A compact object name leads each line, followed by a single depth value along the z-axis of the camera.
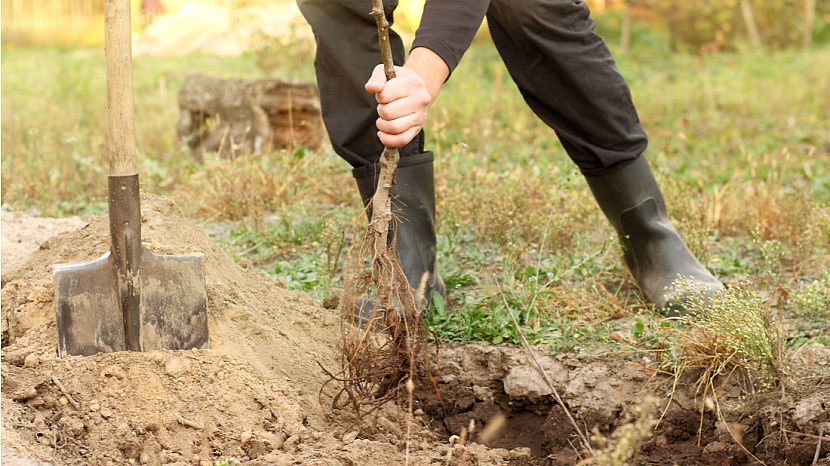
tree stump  4.18
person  2.00
